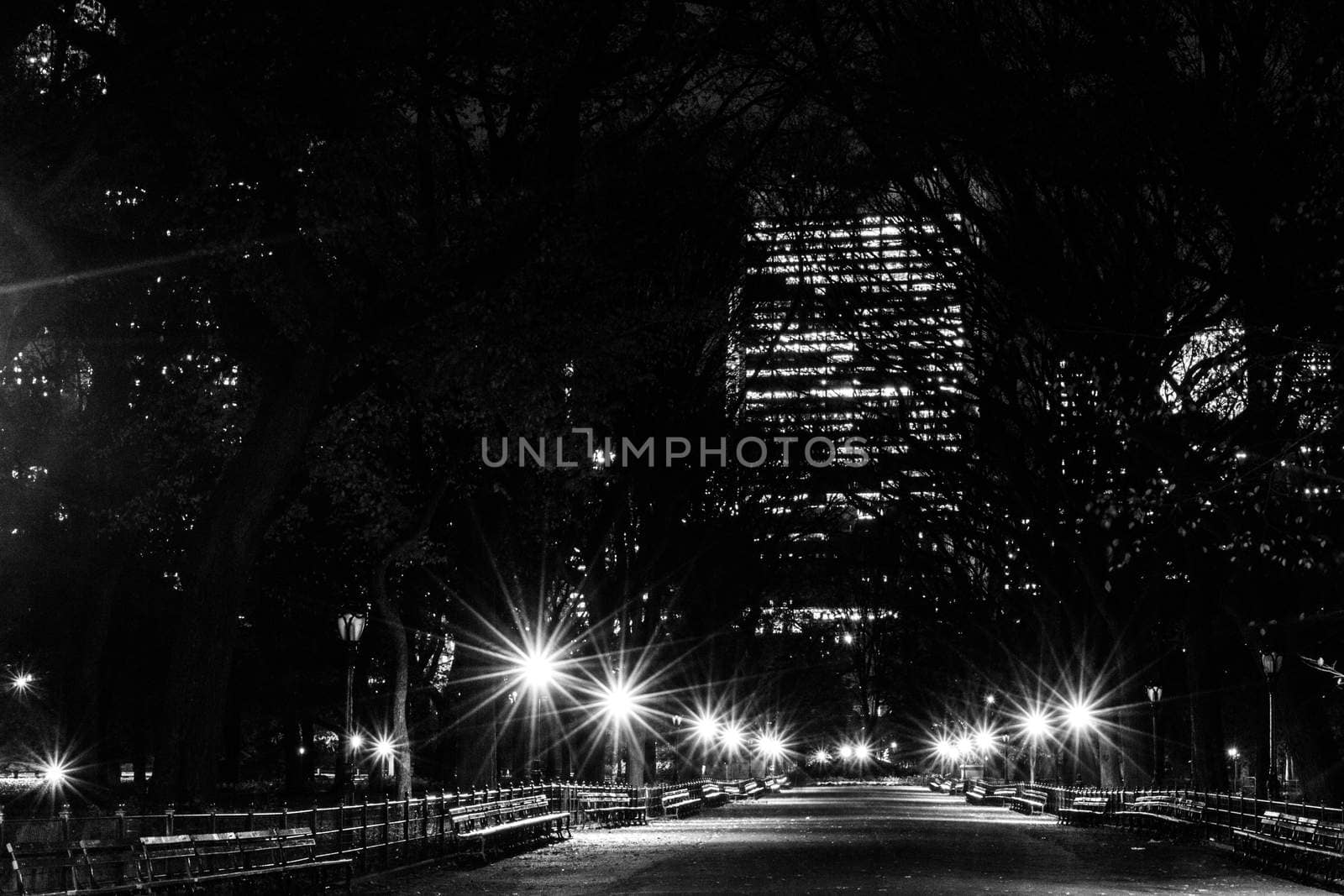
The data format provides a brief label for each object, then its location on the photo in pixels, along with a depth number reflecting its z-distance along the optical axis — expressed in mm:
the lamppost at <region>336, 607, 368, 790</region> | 29188
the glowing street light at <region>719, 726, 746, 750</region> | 92000
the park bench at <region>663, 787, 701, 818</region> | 52281
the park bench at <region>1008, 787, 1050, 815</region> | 56925
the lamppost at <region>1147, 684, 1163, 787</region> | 47656
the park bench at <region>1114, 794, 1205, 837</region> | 33375
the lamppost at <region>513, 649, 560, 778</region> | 38803
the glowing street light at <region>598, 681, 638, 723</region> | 50469
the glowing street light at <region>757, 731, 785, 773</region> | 126625
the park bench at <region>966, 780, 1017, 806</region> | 70250
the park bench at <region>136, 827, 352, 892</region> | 15688
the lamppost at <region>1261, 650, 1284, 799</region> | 31406
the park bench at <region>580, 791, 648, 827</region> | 42781
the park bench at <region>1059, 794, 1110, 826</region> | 42938
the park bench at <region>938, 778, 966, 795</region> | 94500
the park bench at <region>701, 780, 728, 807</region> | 64375
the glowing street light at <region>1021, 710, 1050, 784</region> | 68375
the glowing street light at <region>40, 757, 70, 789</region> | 40219
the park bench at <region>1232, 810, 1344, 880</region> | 21125
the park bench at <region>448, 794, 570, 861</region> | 26734
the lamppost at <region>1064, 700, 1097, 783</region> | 43184
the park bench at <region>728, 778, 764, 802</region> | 80500
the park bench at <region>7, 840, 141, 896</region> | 13320
